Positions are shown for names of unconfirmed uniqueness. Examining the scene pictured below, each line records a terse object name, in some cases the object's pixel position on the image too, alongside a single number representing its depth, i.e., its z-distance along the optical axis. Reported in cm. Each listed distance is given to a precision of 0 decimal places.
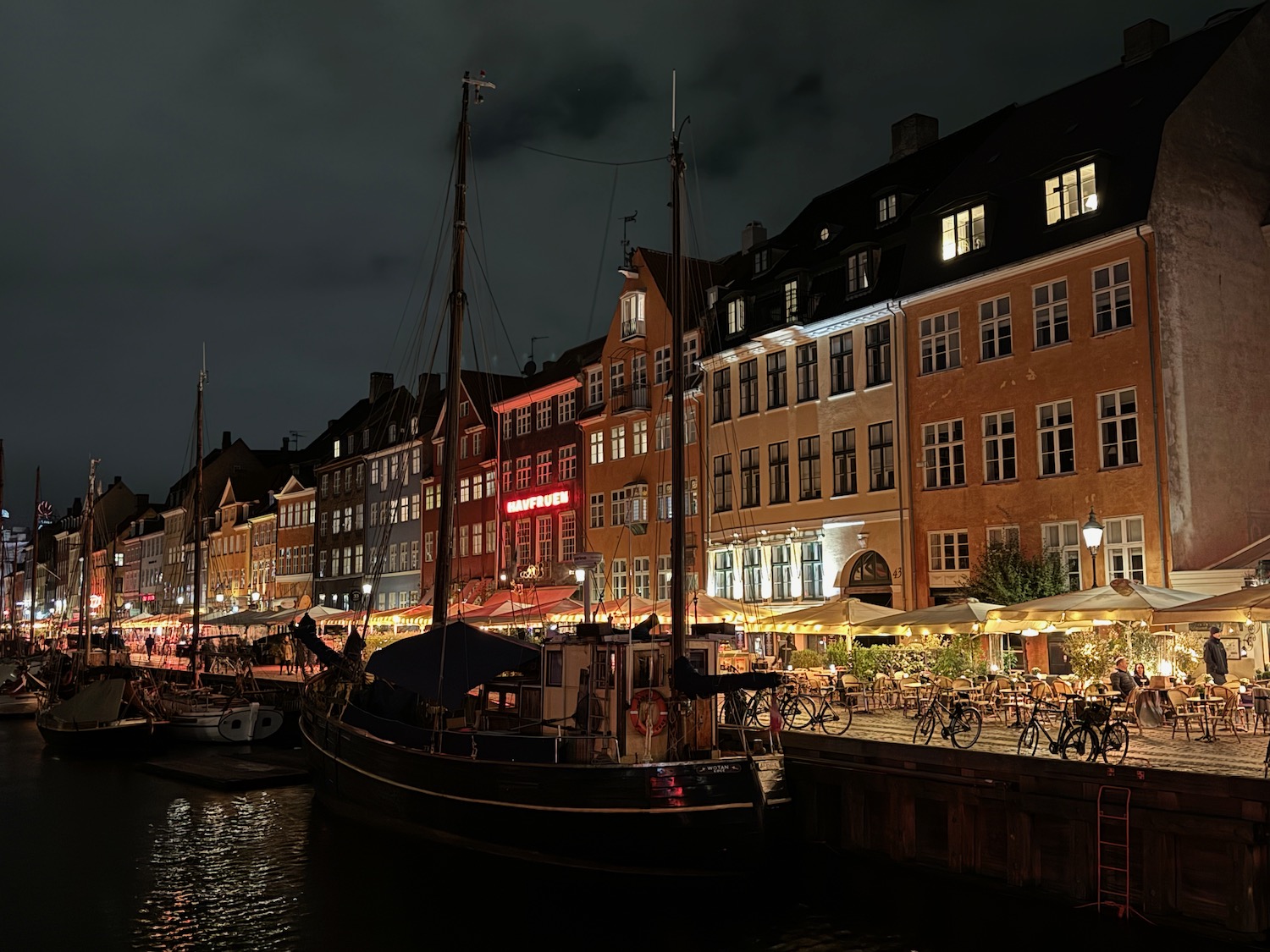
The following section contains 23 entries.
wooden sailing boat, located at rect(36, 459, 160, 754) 3869
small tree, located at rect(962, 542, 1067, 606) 3044
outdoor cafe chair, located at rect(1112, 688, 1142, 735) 2172
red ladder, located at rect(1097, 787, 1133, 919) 1623
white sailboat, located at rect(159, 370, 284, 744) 4069
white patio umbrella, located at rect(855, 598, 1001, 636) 2552
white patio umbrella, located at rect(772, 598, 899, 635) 2877
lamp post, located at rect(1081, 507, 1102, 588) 2459
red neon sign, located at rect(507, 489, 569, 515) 5588
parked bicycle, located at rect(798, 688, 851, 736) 2358
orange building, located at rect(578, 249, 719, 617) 4703
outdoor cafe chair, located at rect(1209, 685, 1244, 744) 2122
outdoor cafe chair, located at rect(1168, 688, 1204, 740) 2091
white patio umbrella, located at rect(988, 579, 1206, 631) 2258
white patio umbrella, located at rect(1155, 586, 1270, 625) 2030
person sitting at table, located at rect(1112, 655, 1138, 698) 2264
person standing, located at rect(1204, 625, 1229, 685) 2352
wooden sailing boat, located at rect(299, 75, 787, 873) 1894
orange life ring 1997
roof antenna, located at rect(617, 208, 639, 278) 4969
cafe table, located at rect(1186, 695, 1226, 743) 2098
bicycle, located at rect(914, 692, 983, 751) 2081
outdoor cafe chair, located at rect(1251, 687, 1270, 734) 2093
